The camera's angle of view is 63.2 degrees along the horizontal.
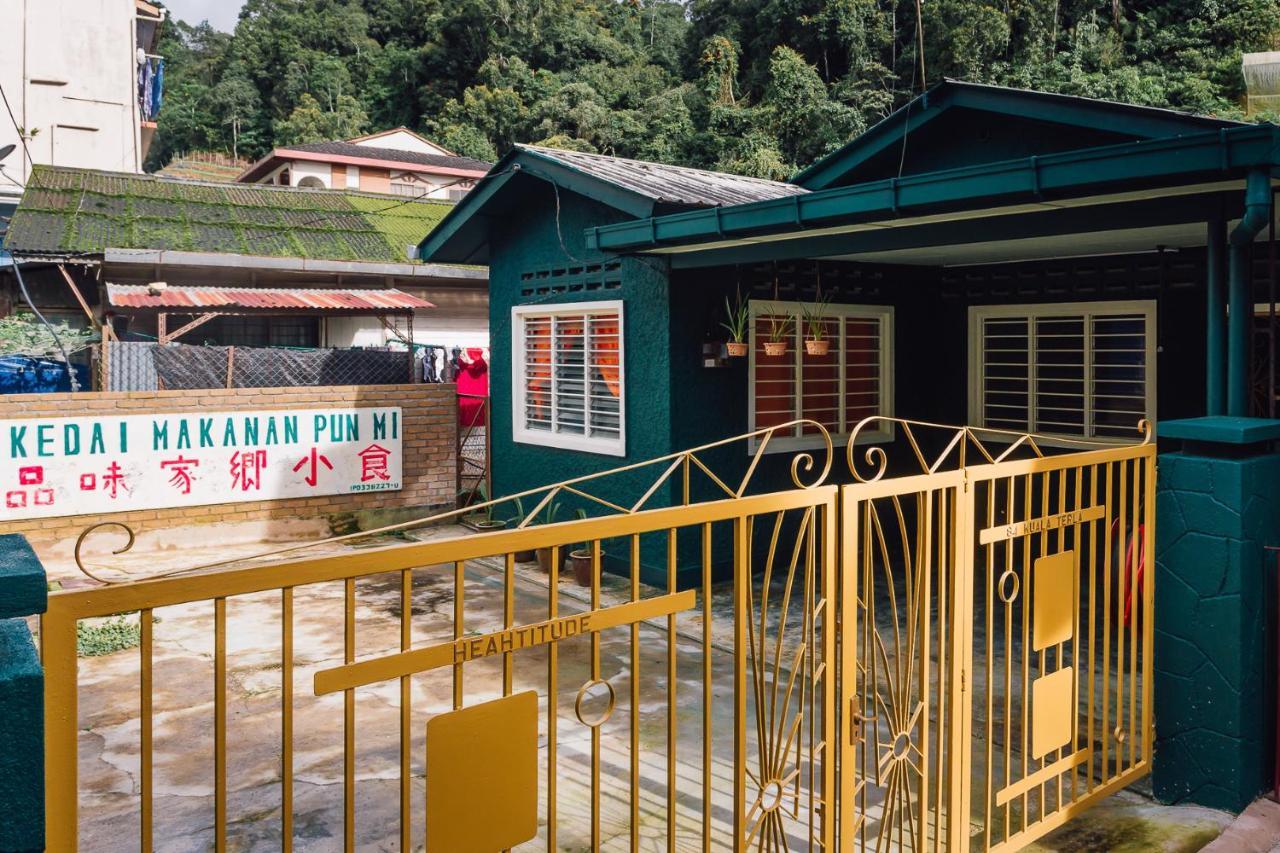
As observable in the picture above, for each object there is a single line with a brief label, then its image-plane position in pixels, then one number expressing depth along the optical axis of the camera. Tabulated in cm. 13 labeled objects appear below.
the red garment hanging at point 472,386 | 1196
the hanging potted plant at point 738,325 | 859
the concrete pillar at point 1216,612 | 412
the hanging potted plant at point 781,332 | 879
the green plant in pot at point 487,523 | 1066
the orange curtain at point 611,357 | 923
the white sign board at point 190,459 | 943
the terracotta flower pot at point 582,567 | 870
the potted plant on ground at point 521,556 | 977
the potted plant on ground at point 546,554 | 908
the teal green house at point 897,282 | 565
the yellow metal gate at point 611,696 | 212
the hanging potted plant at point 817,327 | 876
